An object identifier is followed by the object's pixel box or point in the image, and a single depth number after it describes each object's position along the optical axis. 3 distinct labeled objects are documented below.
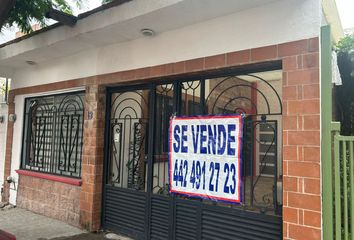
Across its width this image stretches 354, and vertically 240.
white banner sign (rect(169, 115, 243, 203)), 3.92
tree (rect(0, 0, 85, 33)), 4.84
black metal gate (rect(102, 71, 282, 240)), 3.79
